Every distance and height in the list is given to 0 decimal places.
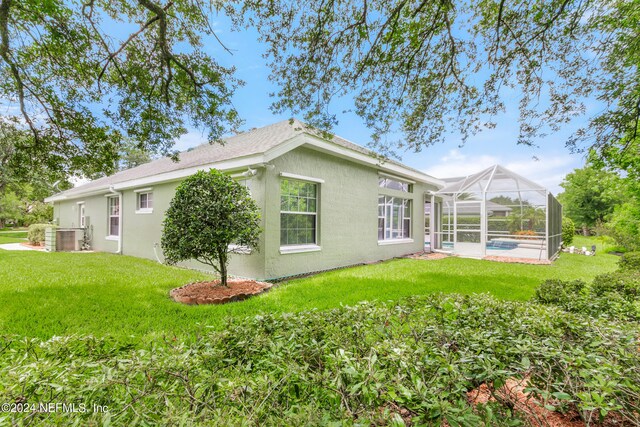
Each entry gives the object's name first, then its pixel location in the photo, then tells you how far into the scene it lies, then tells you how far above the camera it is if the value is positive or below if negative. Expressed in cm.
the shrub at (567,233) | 1673 -99
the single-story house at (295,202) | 715 +48
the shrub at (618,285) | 397 -106
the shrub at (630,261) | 643 -114
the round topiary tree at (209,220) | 586 -12
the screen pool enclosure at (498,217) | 1230 -2
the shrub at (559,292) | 380 -114
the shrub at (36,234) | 1609 -124
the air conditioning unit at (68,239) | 1342 -129
